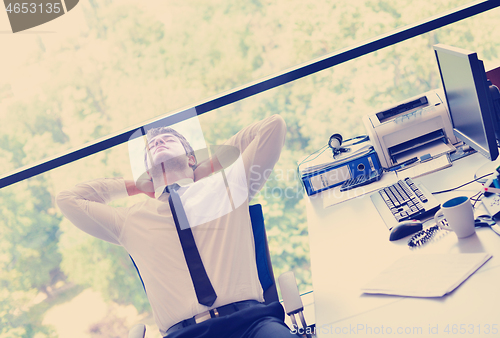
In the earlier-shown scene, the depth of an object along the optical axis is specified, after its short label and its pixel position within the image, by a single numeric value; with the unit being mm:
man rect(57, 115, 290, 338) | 1461
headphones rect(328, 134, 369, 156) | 1922
